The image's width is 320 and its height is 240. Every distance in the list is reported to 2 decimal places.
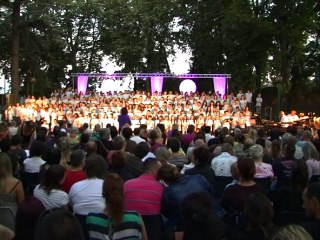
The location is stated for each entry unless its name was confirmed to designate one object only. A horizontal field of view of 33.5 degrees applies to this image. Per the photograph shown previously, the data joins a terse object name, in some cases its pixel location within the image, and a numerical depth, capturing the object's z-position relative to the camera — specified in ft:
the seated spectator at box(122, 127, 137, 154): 25.85
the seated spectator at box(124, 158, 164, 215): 16.99
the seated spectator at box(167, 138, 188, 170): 26.42
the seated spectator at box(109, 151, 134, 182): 20.49
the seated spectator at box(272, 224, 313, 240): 8.56
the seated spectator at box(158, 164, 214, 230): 17.15
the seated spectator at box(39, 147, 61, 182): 21.17
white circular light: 107.55
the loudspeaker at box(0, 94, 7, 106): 108.47
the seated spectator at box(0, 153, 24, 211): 16.93
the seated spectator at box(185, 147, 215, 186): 20.97
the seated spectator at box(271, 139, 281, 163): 25.93
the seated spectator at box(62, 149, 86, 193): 19.13
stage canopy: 105.40
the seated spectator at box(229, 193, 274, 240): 12.35
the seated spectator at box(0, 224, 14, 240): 10.08
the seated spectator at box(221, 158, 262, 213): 16.80
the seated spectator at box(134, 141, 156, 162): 24.14
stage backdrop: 114.86
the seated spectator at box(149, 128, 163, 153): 31.79
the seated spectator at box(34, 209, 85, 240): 8.30
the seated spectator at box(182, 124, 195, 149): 39.45
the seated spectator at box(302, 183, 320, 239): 13.01
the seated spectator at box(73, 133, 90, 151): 29.13
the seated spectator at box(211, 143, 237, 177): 24.14
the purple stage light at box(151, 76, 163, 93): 109.48
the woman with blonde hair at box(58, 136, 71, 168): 23.50
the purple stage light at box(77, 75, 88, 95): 109.70
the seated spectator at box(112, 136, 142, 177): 21.14
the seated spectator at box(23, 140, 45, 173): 23.15
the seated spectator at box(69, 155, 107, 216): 16.52
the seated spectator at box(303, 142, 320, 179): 23.66
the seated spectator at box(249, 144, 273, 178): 22.48
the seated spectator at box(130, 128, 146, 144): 32.60
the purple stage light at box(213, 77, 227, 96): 105.95
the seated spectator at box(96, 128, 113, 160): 28.96
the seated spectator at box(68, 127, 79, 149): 33.53
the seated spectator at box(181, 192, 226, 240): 10.82
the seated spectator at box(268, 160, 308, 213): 17.58
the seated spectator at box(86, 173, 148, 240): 13.12
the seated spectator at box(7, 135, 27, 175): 23.21
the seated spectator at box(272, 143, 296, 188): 23.31
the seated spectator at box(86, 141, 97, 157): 25.07
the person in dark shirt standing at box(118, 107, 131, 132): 52.60
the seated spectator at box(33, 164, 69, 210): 16.53
